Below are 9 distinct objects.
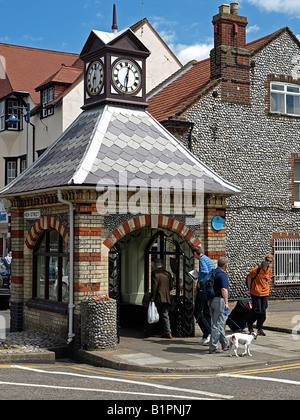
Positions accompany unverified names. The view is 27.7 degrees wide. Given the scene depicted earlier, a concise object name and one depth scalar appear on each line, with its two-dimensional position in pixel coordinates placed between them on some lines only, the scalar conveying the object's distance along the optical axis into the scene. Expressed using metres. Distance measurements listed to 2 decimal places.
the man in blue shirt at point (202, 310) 12.73
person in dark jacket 13.44
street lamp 28.04
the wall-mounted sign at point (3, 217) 37.28
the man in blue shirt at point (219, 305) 11.53
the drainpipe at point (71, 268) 12.65
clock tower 14.63
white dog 11.31
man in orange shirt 13.91
